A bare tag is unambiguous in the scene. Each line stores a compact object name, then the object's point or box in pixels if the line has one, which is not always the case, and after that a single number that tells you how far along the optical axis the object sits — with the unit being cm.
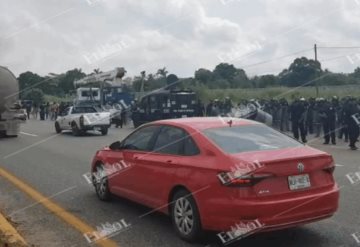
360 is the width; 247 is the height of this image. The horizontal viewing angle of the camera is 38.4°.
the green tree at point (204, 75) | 6362
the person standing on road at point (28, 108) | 5009
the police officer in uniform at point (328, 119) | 1764
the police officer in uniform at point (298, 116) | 1870
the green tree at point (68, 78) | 6720
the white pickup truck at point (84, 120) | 2306
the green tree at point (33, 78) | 6884
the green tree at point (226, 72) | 6638
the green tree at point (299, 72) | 5272
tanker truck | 2198
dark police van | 2636
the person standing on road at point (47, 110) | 4770
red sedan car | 523
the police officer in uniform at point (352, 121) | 1573
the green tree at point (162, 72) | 6409
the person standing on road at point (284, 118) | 2262
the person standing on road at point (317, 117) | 1931
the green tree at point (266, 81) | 6431
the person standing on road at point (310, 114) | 2005
